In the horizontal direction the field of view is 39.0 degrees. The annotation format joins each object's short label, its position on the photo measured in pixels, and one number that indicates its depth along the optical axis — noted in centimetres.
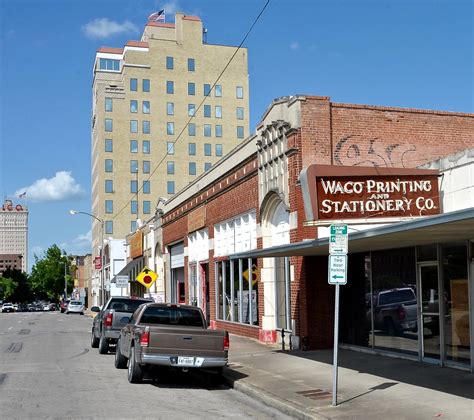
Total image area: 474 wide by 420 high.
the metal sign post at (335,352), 1023
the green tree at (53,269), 12438
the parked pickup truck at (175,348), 1268
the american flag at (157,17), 8964
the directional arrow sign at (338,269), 1066
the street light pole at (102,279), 5891
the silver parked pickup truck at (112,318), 1927
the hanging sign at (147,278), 2855
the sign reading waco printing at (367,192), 1373
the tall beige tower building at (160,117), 8781
